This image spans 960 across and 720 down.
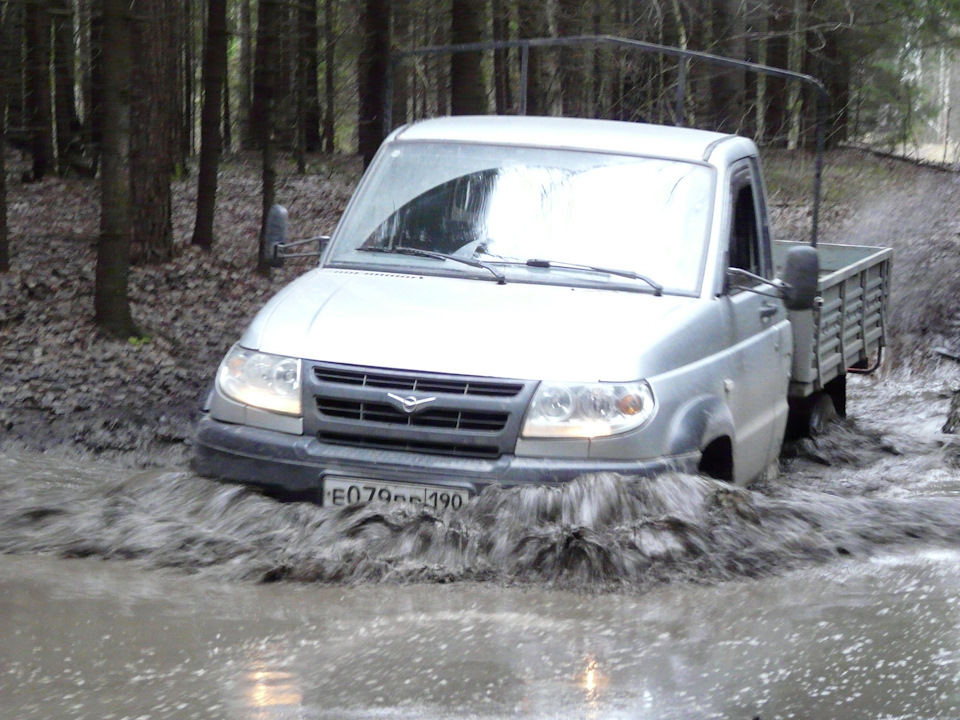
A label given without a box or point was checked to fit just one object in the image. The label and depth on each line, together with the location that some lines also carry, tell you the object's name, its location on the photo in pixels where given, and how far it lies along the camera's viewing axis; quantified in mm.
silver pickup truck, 10055
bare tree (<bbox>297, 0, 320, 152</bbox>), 56264
